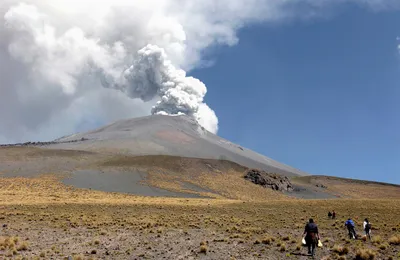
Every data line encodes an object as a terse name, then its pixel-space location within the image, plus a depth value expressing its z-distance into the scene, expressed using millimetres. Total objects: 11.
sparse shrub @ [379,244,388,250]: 15916
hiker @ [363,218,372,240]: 18891
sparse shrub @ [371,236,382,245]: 17312
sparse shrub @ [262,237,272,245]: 17781
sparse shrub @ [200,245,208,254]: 16172
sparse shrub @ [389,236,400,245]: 16797
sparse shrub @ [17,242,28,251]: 16275
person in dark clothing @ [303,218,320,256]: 15086
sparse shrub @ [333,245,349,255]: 15138
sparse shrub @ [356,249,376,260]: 14031
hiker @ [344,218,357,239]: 19172
